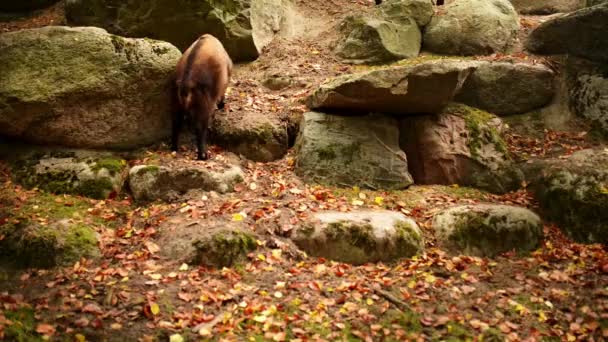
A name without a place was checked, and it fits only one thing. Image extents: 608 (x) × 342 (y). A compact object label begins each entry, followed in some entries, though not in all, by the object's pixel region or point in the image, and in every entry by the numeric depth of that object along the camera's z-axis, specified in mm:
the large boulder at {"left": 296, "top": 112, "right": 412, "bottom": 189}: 8609
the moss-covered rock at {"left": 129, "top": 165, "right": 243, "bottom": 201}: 7609
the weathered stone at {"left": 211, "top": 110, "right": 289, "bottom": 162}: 8883
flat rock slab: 8172
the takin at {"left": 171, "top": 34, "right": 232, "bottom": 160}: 8094
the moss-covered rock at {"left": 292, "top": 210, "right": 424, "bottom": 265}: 6934
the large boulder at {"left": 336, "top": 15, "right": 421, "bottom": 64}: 11672
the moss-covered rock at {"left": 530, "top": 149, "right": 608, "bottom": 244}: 7773
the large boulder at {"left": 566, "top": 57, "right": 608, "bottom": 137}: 9992
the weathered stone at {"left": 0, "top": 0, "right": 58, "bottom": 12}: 11812
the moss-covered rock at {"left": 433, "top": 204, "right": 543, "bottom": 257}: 7438
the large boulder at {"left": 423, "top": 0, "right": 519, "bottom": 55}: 11930
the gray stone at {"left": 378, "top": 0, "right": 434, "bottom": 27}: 12164
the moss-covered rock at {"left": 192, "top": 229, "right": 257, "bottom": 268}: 6391
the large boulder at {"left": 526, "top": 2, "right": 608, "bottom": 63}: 10406
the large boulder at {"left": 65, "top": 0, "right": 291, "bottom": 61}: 10672
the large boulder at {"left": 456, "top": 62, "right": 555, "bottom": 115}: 10359
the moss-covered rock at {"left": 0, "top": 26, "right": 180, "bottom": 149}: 7984
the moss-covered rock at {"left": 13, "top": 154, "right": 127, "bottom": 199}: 7676
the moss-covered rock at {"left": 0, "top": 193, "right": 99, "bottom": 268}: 6215
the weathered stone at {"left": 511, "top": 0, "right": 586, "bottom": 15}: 13781
